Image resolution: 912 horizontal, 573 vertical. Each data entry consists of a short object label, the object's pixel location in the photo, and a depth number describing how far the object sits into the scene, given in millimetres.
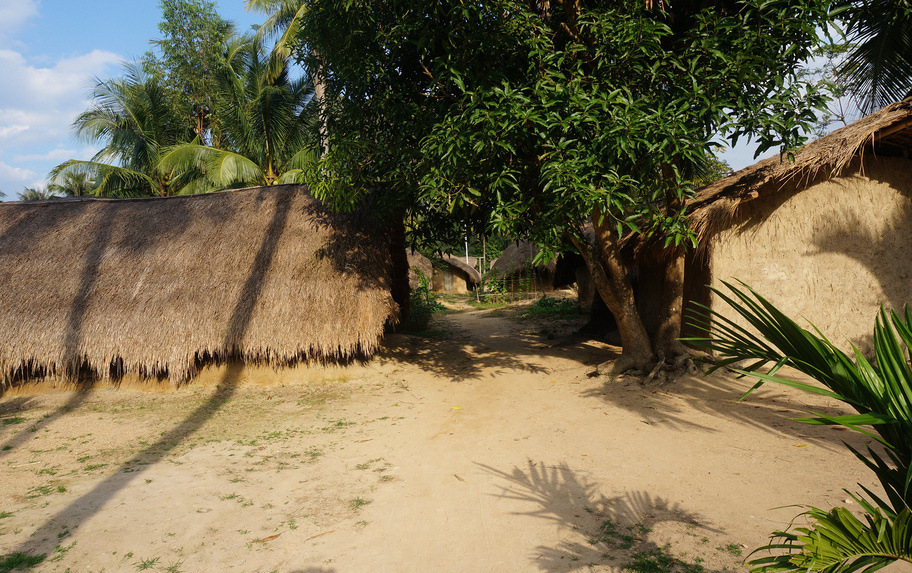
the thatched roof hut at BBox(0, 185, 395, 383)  6699
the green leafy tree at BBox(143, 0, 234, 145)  19000
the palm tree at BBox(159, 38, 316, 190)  13039
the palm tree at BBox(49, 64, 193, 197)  15492
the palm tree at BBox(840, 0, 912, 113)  6858
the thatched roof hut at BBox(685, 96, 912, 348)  6004
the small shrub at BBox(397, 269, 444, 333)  10040
